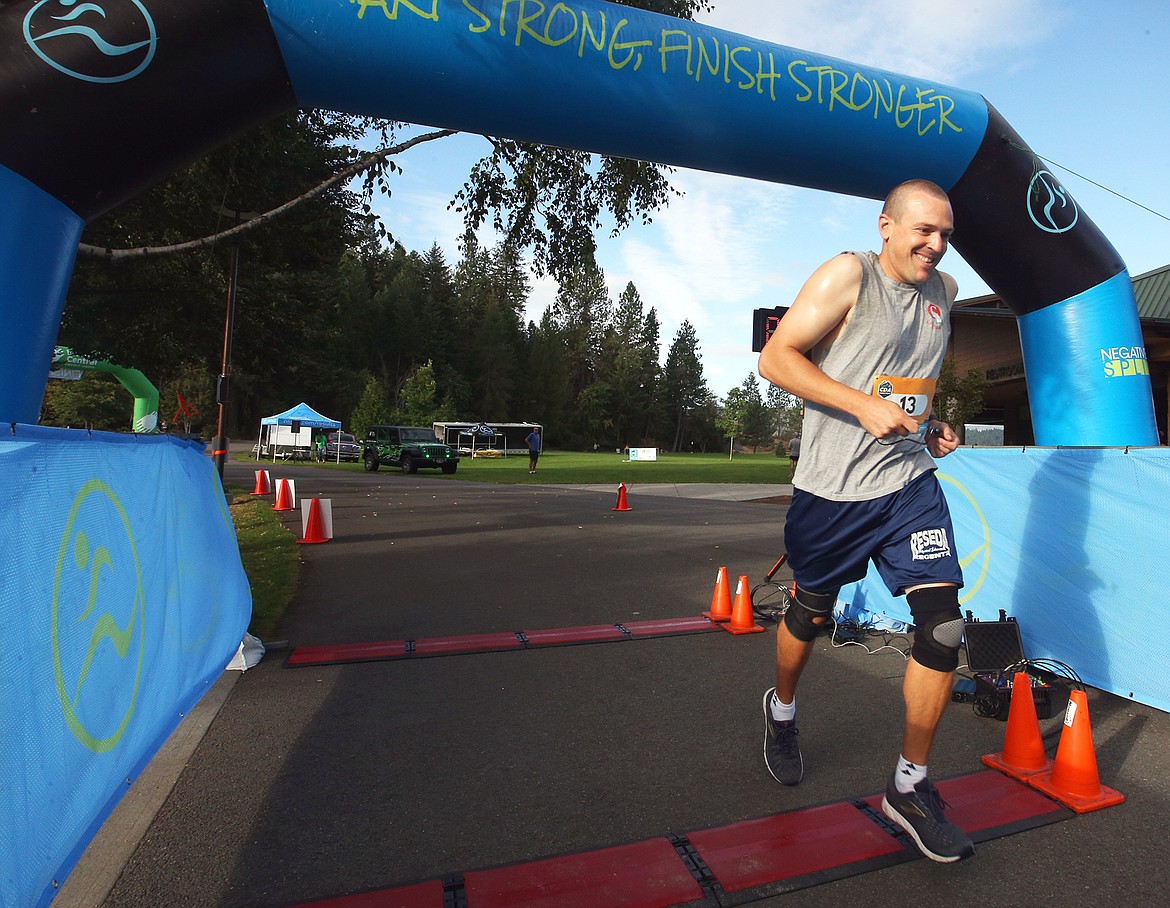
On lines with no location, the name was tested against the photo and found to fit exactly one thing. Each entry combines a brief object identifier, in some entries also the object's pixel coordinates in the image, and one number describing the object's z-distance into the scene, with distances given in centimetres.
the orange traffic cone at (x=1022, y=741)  316
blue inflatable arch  386
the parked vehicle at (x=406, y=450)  2989
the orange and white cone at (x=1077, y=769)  294
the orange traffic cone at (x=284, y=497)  1536
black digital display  898
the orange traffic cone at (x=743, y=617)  558
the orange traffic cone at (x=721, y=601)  586
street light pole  1193
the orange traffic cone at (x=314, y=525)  1045
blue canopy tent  3962
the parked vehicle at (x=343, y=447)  4359
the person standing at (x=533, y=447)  3189
